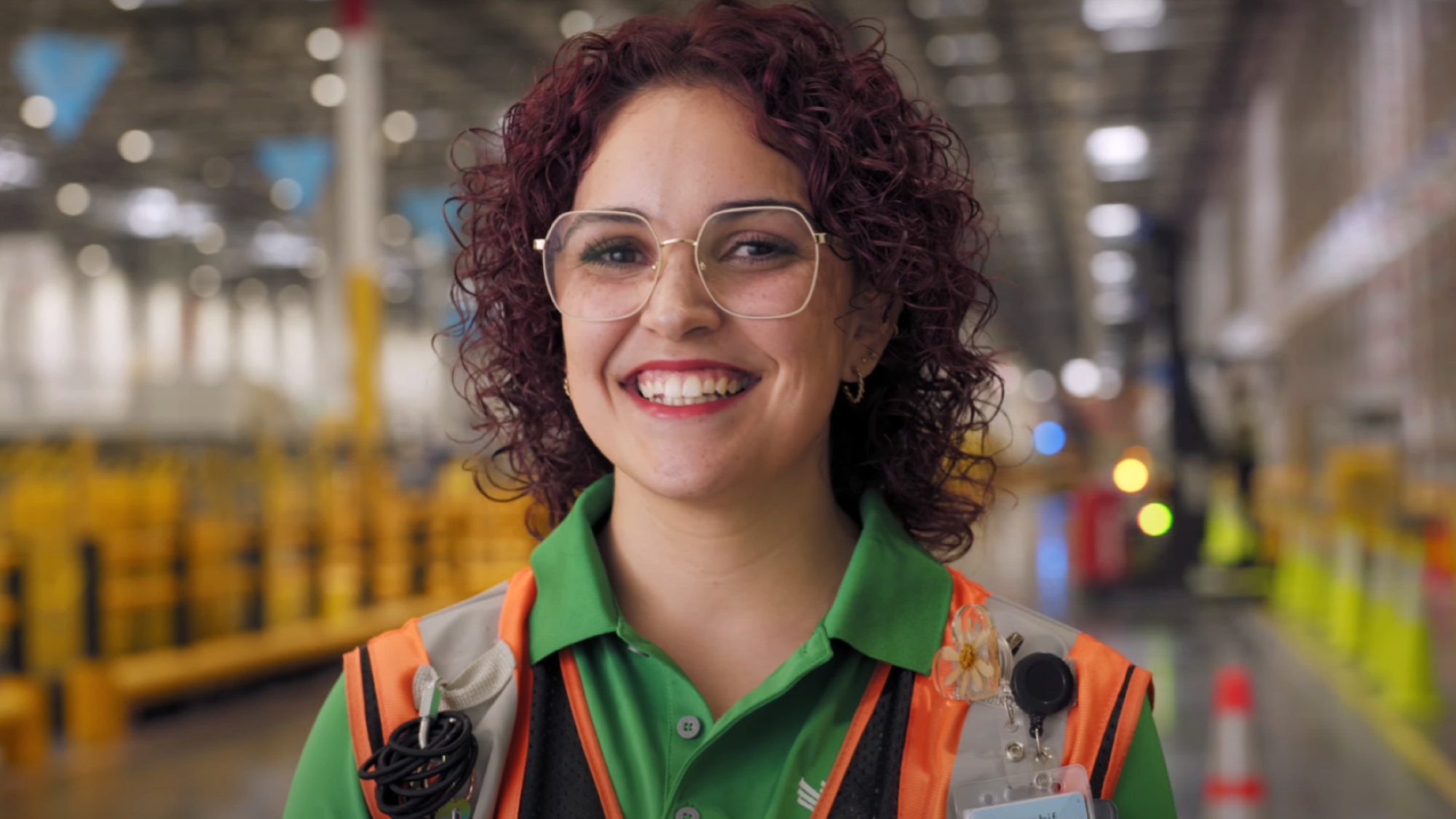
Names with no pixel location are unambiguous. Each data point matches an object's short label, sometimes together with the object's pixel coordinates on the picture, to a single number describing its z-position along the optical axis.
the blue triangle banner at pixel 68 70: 10.72
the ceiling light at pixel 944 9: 19.58
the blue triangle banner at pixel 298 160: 15.45
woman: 1.43
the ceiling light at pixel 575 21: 18.72
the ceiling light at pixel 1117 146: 27.64
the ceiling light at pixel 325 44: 20.12
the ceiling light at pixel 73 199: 32.17
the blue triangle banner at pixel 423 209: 18.12
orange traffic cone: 4.38
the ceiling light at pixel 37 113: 24.16
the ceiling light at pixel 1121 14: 19.70
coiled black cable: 1.36
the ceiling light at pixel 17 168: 27.86
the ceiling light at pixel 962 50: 21.36
